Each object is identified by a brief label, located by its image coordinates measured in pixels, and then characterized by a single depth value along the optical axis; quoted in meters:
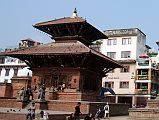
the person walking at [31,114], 22.81
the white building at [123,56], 60.69
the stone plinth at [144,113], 22.36
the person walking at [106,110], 29.82
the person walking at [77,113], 21.72
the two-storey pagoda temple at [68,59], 32.94
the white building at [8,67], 74.51
